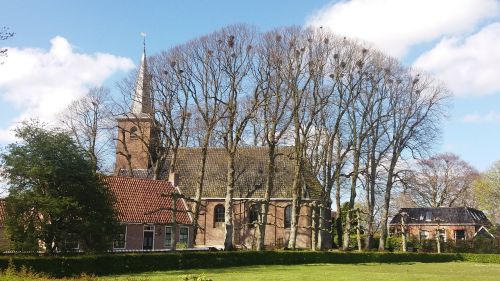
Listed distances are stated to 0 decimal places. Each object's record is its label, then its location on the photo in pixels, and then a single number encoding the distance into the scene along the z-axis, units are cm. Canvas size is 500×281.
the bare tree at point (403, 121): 4247
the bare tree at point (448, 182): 6850
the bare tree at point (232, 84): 3425
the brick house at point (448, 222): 6412
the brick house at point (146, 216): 3616
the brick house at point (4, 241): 2467
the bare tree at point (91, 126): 4906
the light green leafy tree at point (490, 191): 5503
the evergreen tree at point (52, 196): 2394
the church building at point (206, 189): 3831
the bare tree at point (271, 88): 3469
